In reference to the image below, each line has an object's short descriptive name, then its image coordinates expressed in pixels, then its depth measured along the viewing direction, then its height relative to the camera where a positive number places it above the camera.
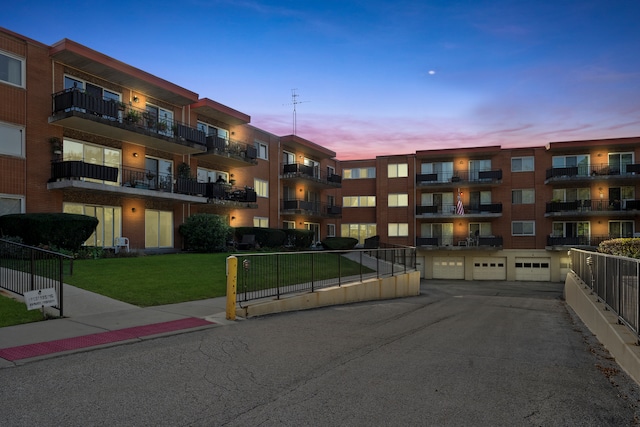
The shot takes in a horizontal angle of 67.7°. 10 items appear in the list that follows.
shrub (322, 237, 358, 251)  38.00 -1.70
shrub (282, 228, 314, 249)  35.81 -1.21
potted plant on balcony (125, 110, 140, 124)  23.61 +5.32
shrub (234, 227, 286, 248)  31.36 -0.82
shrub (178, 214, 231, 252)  26.39 -0.51
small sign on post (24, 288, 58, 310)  9.01 -1.42
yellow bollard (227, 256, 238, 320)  10.27 -1.40
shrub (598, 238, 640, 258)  15.31 -0.97
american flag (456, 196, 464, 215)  43.03 +1.11
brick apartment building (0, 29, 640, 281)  20.78 +3.17
